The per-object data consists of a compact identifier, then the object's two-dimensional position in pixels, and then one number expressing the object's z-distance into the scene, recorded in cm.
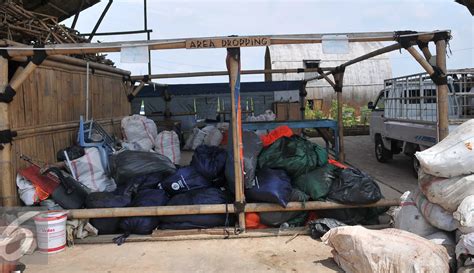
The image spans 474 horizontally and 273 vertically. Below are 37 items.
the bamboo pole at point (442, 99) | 408
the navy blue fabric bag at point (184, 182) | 437
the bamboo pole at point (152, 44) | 387
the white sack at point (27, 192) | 415
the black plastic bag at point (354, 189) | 400
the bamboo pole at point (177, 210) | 396
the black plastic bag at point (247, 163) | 409
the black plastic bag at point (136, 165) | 482
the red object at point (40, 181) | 421
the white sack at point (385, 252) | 276
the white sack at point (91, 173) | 493
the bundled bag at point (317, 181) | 412
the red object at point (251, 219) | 414
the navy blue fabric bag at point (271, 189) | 393
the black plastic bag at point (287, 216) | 410
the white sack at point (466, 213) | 282
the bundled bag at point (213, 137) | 966
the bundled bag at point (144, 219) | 409
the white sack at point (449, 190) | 308
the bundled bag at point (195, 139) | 1045
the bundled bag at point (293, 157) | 437
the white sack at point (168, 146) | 728
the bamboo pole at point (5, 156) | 389
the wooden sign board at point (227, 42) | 382
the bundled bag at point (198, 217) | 411
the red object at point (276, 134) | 537
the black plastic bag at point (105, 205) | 412
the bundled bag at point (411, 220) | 336
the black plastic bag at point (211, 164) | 445
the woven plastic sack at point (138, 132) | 715
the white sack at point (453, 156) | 313
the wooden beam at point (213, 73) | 793
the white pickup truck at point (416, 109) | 635
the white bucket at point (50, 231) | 362
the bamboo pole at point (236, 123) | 394
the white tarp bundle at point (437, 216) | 319
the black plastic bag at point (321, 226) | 389
